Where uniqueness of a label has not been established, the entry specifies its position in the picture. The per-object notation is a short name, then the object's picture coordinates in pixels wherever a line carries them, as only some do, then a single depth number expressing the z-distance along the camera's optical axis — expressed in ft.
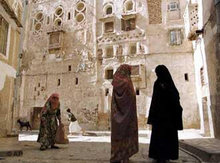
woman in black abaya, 11.98
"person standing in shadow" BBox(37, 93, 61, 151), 17.75
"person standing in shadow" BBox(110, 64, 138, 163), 11.24
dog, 48.85
